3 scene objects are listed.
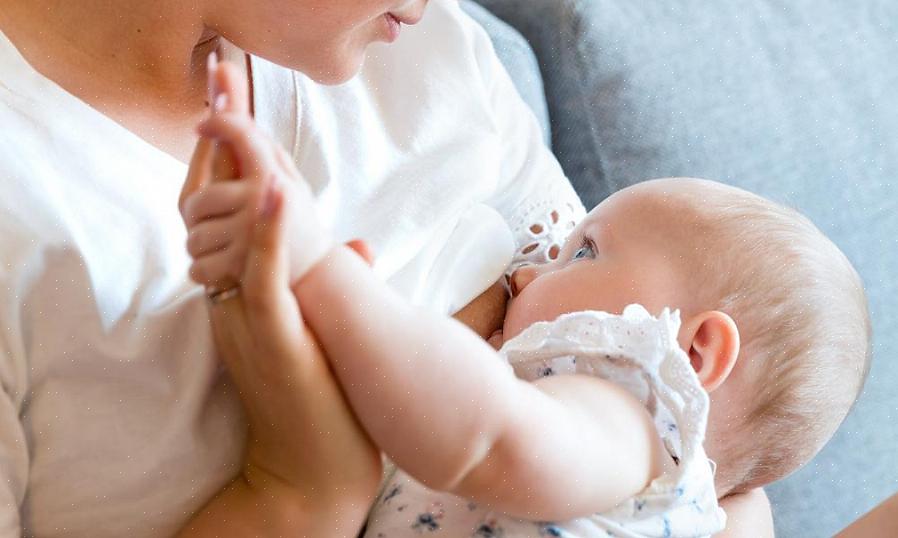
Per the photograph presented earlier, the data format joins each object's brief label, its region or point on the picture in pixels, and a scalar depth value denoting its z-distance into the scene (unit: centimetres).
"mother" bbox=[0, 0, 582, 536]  79
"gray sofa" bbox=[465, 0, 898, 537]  151
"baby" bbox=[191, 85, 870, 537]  73
